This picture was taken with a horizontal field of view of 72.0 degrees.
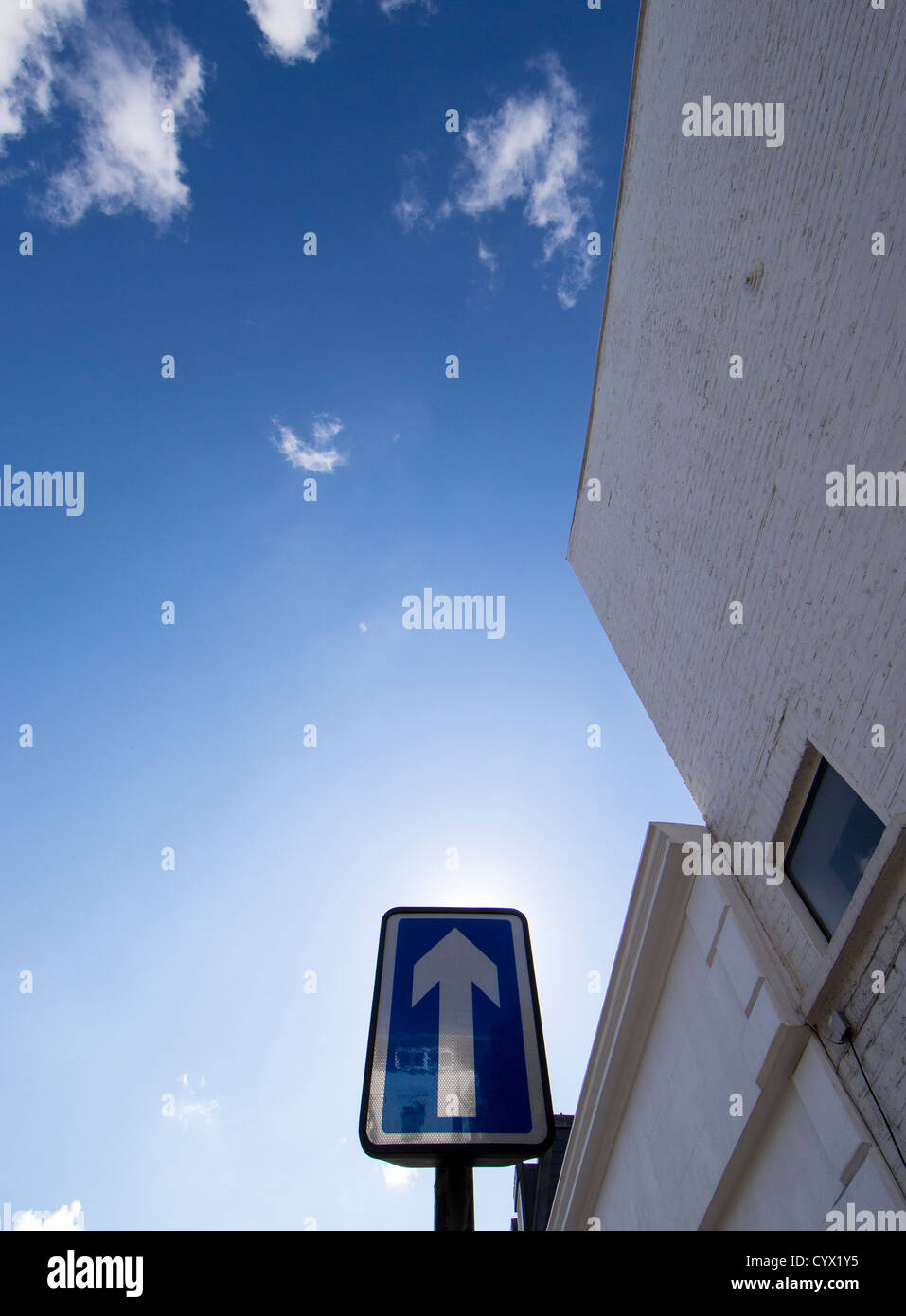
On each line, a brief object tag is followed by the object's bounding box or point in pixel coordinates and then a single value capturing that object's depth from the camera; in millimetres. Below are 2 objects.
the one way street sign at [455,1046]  1371
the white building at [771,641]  4797
